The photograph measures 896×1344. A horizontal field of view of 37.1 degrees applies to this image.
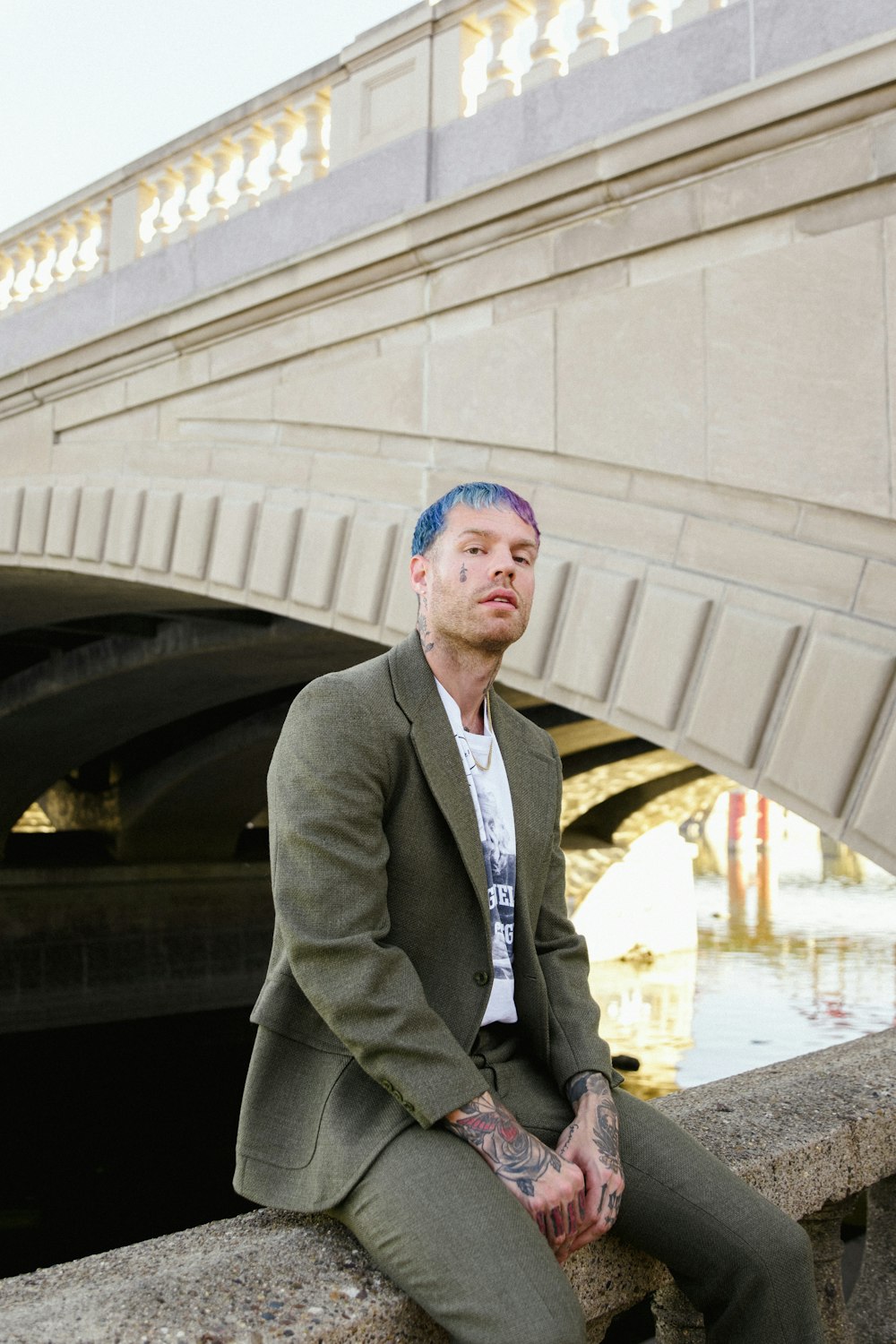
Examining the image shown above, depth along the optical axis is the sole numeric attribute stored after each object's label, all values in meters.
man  1.69
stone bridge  4.29
